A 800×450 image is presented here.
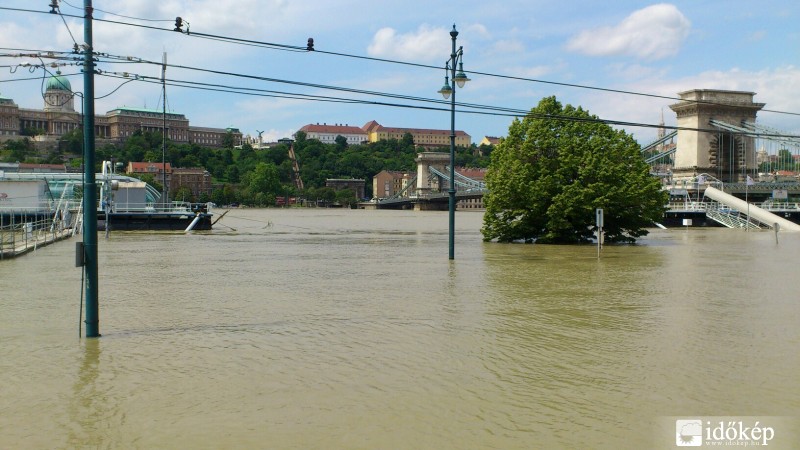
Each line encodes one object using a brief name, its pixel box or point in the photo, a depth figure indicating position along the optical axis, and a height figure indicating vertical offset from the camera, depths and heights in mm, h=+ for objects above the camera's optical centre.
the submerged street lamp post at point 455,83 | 23828 +4069
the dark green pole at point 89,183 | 11602 +426
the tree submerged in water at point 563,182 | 37875 +1497
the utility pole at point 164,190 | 66000 +1789
